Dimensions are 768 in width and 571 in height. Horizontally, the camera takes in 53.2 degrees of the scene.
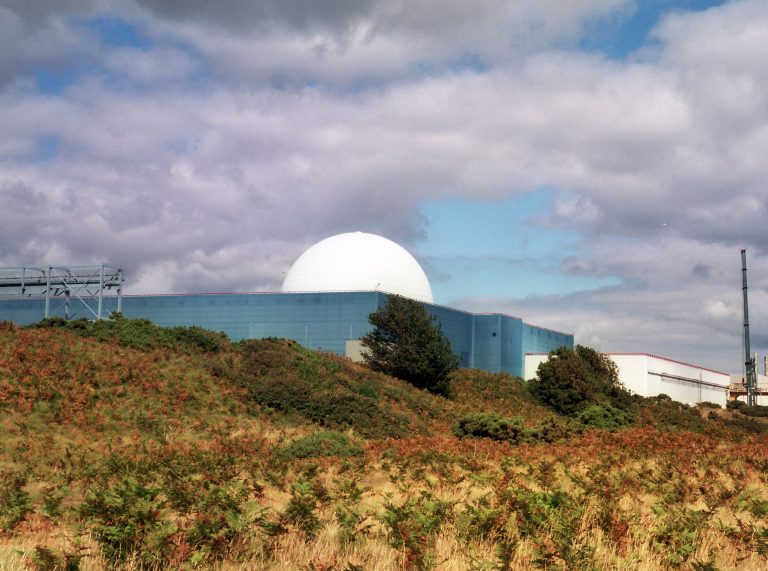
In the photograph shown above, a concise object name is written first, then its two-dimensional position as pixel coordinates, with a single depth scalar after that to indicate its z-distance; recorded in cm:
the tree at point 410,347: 4947
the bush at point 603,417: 3809
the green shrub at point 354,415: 3369
